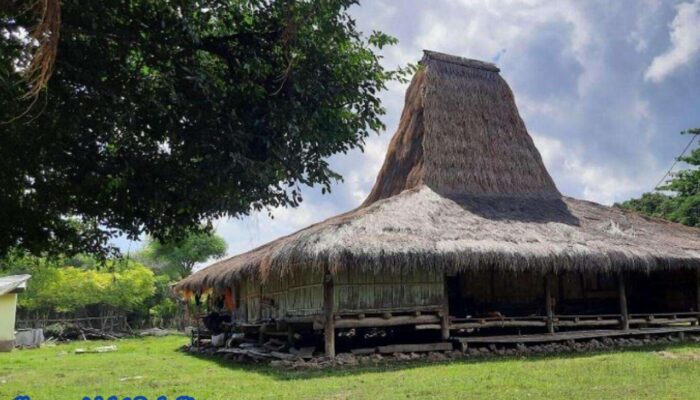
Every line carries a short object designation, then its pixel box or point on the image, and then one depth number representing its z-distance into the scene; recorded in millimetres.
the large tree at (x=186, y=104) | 6027
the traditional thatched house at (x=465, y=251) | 13188
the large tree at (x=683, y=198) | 29016
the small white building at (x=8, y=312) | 23250
